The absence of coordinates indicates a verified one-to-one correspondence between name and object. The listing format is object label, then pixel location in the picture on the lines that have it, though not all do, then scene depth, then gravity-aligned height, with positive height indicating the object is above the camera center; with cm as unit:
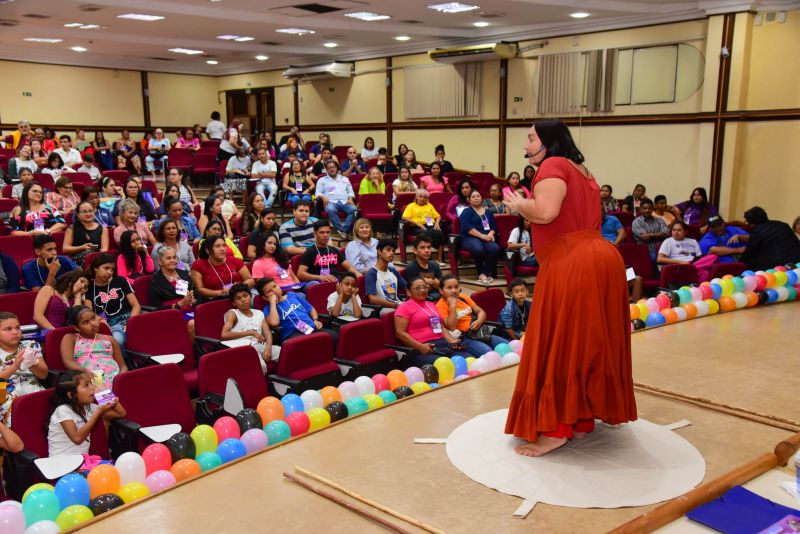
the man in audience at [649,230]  779 -105
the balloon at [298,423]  328 -133
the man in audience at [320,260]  575 -102
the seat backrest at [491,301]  524 -123
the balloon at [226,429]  317 -131
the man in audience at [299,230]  671 -90
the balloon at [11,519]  243 -132
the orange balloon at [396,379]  392 -135
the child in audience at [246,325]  431 -116
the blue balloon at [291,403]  347 -131
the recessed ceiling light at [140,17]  1017 +174
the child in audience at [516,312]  502 -126
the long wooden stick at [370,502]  234 -129
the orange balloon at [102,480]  272 -132
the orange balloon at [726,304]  548 -130
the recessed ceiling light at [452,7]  935 +171
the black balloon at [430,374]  407 -137
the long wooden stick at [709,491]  223 -123
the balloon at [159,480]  278 -135
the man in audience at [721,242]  707 -111
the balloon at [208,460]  295 -135
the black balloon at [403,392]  369 -134
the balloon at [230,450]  302 -134
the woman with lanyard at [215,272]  510 -100
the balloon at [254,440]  311 -133
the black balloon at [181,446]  298 -131
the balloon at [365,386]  379 -134
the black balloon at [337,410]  345 -134
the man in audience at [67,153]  1016 -23
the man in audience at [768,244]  633 -98
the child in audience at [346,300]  488 -114
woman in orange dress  263 -68
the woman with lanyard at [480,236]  728 -103
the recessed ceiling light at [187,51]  1362 +166
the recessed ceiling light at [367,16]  1006 +173
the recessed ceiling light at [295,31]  1140 +171
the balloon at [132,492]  269 -135
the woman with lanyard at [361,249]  613 -99
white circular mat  251 -126
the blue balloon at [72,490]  263 -132
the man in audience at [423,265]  535 -99
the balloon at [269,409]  336 -130
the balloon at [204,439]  310 -132
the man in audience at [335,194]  861 -72
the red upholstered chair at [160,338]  414 -120
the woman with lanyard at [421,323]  460 -123
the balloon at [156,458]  289 -132
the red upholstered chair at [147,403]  326 -128
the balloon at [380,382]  388 -135
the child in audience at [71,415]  309 -122
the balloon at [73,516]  252 -135
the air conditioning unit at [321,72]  1405 +131
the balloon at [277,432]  320 -133
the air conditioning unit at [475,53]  1116 +134
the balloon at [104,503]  260 -135
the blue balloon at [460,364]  422 -136
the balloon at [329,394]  362 -132
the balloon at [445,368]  411 -135
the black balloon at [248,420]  324 -130
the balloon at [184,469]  287 -135
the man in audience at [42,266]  489 -90
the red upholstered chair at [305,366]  398 -134
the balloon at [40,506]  254 -133
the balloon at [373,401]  358 -135
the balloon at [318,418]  337 -135
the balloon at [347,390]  372 -134
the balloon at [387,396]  364 -134
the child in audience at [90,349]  374 -114
